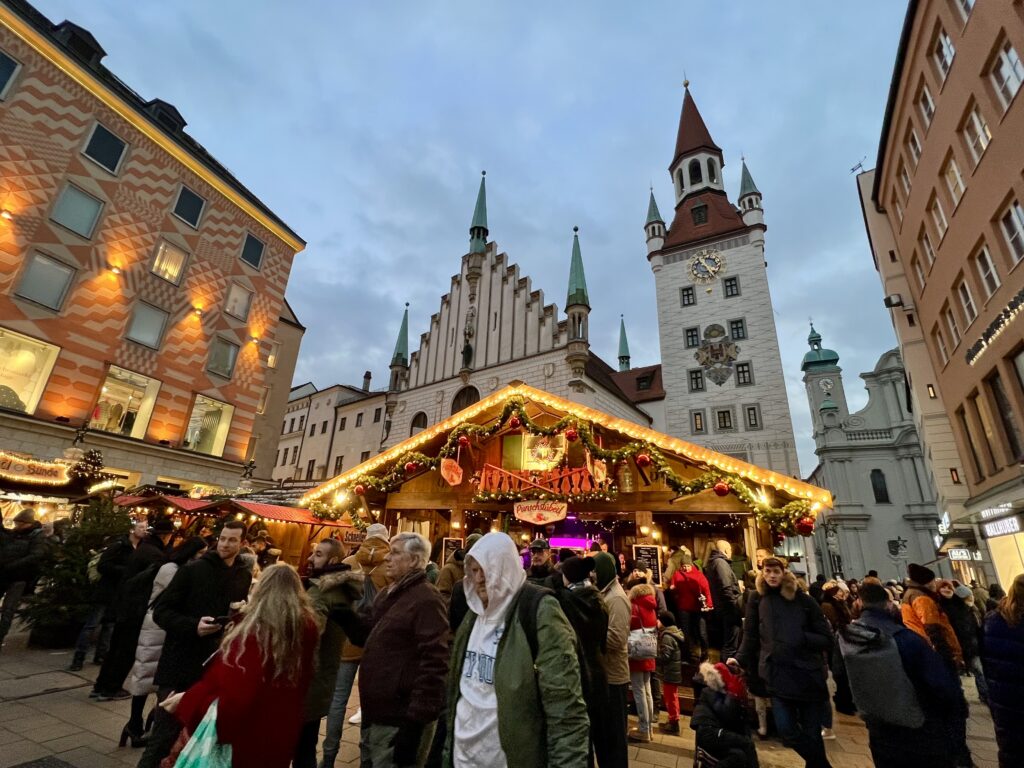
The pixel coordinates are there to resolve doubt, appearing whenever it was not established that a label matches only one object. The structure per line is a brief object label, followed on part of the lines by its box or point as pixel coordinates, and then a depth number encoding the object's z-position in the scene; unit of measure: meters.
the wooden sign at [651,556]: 9.46
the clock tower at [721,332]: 26.41
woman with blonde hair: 2.19
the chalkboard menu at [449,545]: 11.41
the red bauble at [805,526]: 8.04
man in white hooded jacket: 2.10
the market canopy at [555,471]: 8.71
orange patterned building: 15.14
